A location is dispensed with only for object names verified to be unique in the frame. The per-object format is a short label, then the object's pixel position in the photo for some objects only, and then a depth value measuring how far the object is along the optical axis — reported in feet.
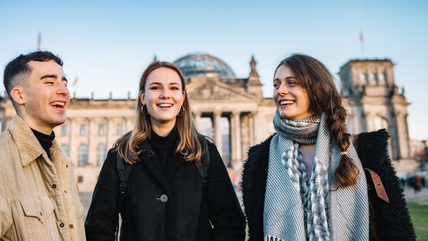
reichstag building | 151.74
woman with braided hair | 10.01
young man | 8.91
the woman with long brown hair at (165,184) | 10.99
